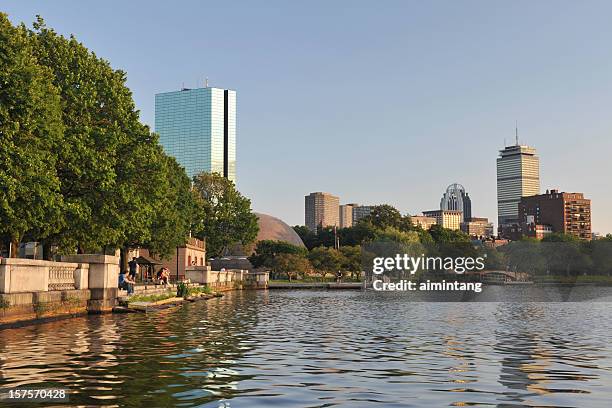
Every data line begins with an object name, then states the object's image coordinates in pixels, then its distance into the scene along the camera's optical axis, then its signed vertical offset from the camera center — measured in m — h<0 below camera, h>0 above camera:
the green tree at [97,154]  44.78 +6.61
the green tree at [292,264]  142.62 -0.79
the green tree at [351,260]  149.41 +0.11
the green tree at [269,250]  163.50 +2.17
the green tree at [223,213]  122.12 +7.54
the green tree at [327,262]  147.38 -0.33
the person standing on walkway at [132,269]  64.06 -0.92
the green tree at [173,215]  69.88 +4.38
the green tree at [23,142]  36.56 +6.01
